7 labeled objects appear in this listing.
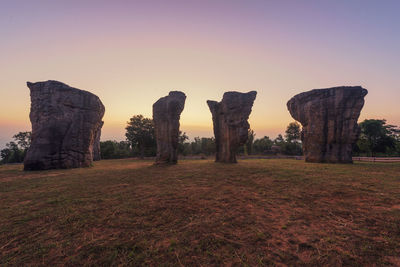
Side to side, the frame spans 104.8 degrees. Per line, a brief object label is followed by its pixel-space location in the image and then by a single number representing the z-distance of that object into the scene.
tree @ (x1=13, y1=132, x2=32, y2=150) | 35.78
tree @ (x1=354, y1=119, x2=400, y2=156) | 35.88
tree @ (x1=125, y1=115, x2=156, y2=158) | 33.28
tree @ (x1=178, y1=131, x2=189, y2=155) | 40.39
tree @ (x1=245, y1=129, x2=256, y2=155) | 44.09
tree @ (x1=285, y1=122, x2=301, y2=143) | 47.69
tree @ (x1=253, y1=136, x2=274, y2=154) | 45.31
